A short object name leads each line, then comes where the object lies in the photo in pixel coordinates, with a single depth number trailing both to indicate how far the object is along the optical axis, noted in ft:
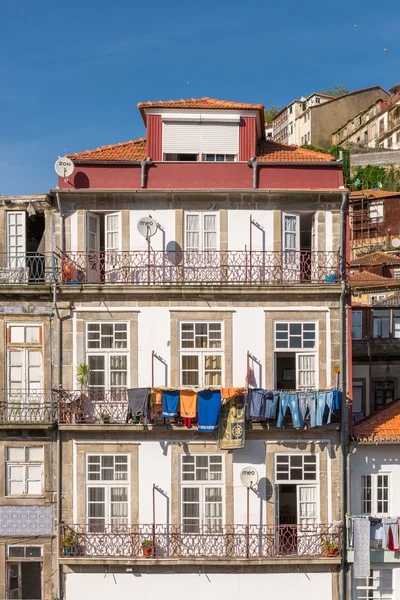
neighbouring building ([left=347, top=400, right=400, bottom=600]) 84.74
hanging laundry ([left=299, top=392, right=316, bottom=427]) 82.43
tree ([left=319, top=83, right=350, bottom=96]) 373.05
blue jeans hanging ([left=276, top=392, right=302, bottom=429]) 82.28
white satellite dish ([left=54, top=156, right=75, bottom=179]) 84.79
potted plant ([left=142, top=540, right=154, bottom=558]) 82.53
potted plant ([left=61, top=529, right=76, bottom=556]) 82.99
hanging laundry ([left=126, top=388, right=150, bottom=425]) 81.87
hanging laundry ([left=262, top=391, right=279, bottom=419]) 82.28
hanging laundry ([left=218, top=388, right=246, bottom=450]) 82.28
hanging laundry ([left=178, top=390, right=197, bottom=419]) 82.43
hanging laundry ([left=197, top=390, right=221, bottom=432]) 81.92
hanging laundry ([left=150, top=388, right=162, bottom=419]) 81.97
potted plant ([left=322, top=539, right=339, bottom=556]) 83.05
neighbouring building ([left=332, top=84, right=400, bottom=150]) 289.12
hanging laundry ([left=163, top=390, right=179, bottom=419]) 81.92
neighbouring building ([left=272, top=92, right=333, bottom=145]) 328.49
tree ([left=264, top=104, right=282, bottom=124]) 374.71
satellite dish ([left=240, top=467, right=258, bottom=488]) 83.14
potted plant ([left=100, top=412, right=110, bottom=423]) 83.82
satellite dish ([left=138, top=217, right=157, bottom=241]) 84.07
